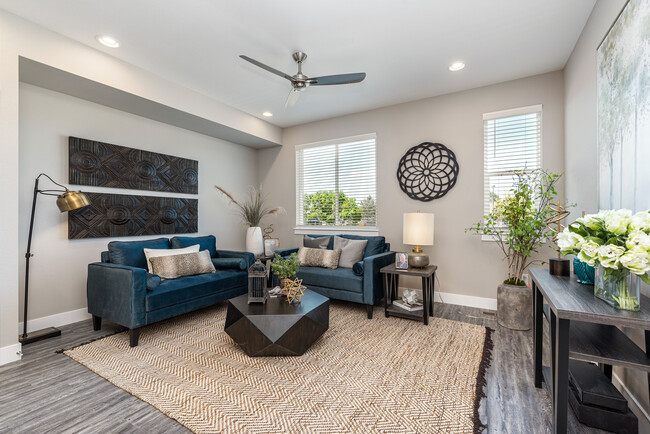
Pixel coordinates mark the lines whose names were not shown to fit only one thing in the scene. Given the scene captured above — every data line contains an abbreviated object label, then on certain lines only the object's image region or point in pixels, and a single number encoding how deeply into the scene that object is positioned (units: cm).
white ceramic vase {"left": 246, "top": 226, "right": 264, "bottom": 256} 470
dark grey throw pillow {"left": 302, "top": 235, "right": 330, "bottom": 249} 421
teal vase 171
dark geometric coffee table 233
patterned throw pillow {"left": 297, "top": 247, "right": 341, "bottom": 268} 386
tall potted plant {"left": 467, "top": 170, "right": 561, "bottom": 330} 292
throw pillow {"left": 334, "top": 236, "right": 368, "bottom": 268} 385
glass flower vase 128
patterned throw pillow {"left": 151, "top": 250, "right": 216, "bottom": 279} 313
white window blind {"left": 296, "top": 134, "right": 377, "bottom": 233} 454
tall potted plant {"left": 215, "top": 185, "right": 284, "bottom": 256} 471
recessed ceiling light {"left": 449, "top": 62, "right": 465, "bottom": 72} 315
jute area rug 166
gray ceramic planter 294
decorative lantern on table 261
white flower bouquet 121
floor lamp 272
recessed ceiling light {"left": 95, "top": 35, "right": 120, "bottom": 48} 269
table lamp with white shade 339
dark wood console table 123
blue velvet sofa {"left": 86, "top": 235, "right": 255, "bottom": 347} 262
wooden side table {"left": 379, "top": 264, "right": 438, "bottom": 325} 312
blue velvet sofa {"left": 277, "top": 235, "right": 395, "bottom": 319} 332
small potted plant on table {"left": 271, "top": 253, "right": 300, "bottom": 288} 275
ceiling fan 265
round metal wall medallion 387
